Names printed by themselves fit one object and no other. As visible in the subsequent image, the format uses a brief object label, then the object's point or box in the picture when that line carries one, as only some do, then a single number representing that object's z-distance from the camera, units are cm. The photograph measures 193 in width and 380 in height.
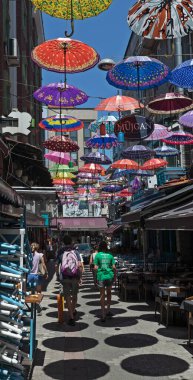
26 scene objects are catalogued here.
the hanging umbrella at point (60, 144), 1414
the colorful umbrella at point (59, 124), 1484
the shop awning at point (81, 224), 4150
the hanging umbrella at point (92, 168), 2249
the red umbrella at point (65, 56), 910
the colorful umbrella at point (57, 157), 1989
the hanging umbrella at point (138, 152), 1717
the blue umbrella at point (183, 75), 1038
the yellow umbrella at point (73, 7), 694
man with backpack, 916
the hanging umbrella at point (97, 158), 1883
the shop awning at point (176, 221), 617
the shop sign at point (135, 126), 1125
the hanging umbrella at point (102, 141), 1688
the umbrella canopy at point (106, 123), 1633
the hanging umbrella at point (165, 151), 2070
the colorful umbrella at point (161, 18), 717
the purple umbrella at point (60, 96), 1191
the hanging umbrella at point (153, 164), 2031
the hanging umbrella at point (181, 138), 1652
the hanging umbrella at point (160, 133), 1632
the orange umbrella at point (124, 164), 2059
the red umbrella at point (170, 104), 1224
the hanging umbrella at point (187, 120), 1432
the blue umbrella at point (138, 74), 1051
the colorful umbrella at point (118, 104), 1327
